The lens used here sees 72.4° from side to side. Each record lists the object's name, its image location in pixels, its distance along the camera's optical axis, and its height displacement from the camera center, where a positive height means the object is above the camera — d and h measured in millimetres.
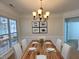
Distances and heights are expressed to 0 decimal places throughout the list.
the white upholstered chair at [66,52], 1383 -610
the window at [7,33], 2186 -197
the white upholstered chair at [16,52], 1419 -627
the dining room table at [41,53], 1281 -640
